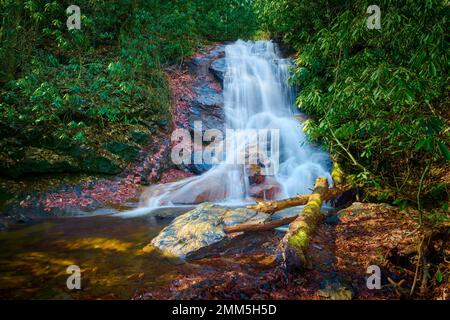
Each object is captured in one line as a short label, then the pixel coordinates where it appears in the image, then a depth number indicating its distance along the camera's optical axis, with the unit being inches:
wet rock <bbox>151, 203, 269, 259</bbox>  182.1
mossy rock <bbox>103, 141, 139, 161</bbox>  343.0
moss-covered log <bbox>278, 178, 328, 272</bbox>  145.9
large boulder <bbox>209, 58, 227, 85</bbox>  519.2
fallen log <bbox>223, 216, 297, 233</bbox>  199.2
